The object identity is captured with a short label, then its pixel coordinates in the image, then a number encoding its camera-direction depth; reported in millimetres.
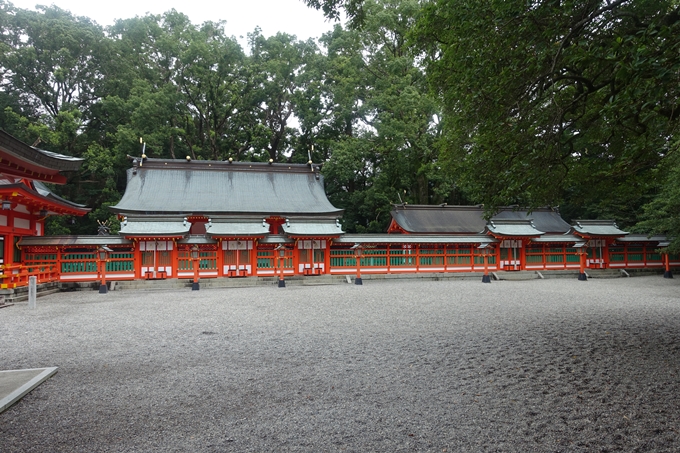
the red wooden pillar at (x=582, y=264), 20188
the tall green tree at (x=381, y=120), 25703
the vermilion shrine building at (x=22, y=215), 13195
